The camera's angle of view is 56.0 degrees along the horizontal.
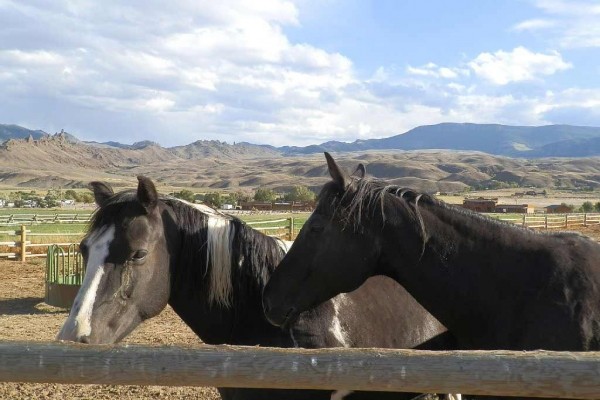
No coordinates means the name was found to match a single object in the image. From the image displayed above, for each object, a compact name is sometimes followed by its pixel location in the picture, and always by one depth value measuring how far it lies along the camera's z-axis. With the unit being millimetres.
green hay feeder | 12531
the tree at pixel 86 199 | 75112
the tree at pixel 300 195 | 67750
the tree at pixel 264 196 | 73806
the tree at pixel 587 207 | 52438
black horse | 2963
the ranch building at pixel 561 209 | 53175
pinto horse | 3104
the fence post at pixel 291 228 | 22594
